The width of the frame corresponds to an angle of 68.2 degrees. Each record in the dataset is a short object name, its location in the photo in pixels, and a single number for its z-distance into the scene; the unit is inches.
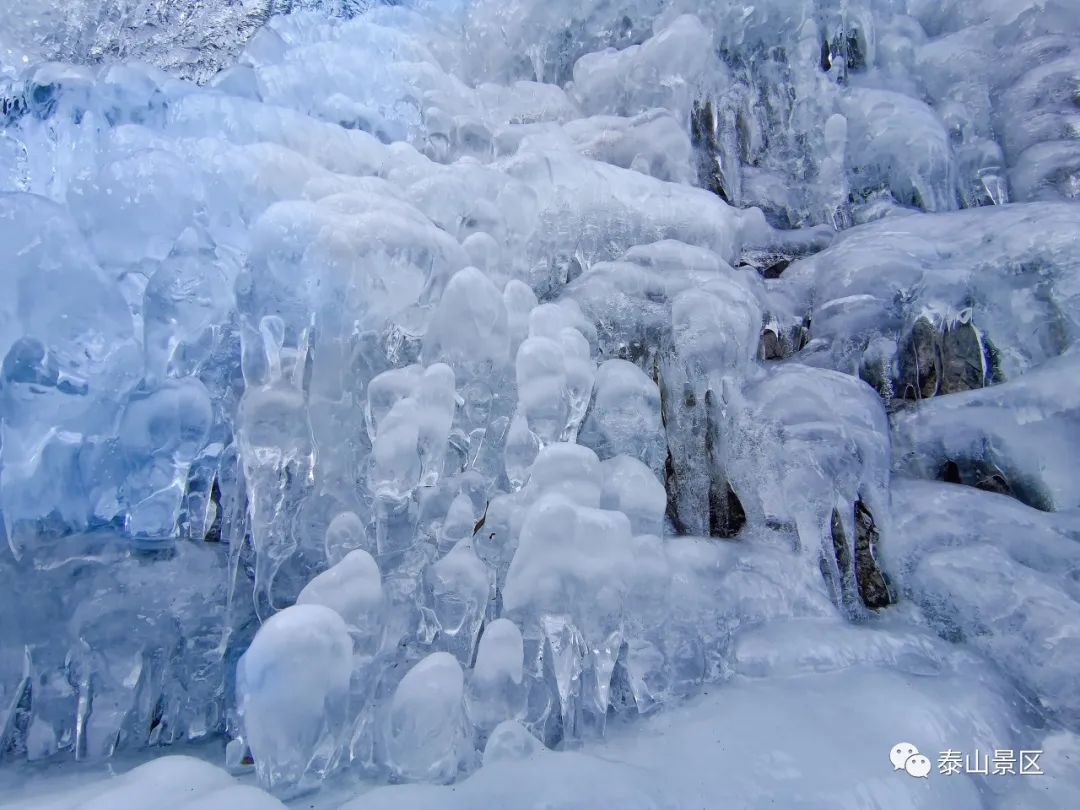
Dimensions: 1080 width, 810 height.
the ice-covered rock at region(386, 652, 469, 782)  67.3
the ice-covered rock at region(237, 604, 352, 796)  60.9
